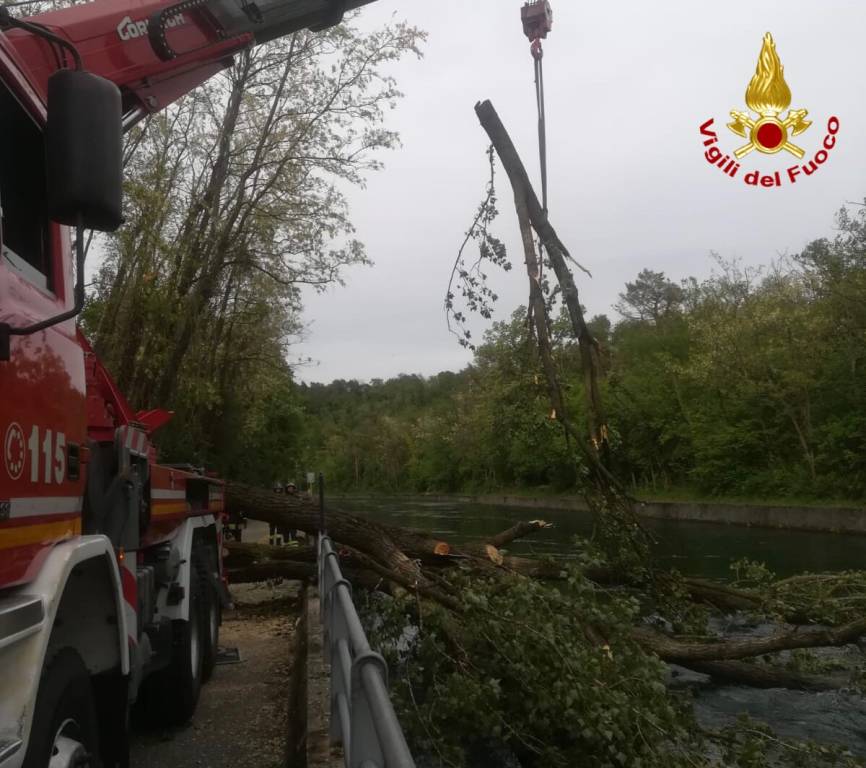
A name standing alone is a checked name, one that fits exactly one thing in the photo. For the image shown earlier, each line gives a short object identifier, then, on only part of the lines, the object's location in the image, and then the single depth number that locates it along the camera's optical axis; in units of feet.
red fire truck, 7.89
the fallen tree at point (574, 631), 16.25
